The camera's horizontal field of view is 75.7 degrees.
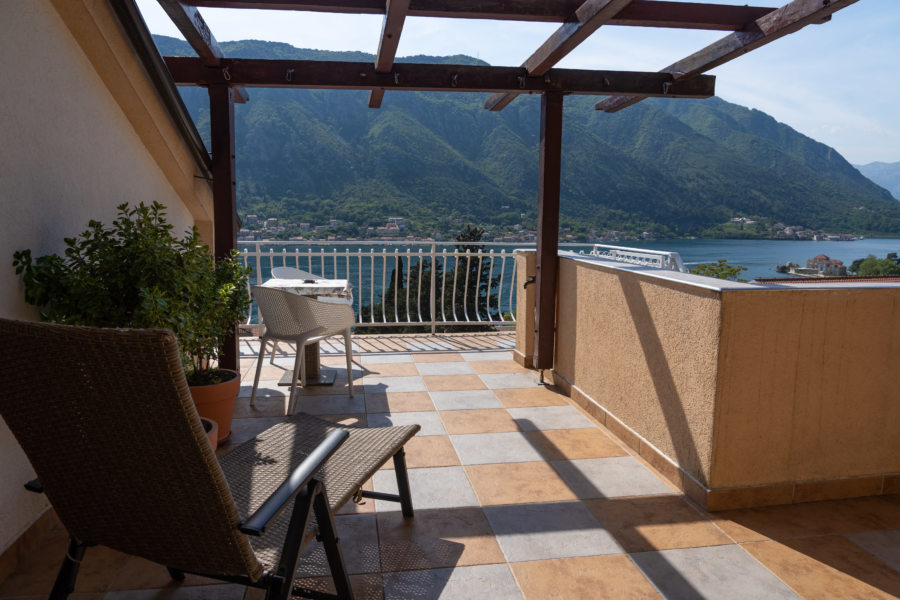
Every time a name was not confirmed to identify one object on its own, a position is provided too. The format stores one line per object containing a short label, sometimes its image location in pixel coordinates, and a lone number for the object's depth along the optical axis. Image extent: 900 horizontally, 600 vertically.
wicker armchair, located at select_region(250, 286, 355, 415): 3.66
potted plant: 2.22
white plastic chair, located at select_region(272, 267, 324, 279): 5.16
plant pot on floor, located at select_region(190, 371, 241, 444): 2.93
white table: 4.32
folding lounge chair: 1.18
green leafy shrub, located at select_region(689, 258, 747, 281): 7.23
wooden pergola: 3.04
